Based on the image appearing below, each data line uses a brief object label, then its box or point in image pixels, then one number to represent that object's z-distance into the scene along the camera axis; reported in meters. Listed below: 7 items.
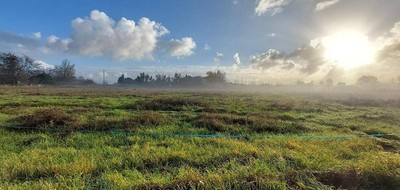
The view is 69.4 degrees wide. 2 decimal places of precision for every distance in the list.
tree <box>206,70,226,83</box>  143.75
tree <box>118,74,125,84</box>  138.60
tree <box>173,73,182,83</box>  141.04
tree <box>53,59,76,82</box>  112.84
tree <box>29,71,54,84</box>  88.12
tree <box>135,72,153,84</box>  139.88
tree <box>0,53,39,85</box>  78.73
